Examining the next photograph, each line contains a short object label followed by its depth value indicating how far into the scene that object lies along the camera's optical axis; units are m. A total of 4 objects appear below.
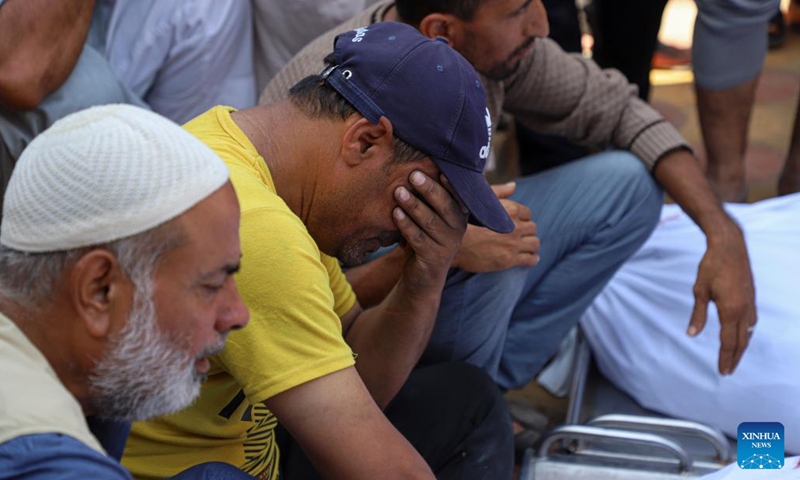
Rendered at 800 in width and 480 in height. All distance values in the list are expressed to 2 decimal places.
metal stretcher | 2.49
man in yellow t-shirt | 2.03
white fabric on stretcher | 2.62
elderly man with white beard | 1.86
